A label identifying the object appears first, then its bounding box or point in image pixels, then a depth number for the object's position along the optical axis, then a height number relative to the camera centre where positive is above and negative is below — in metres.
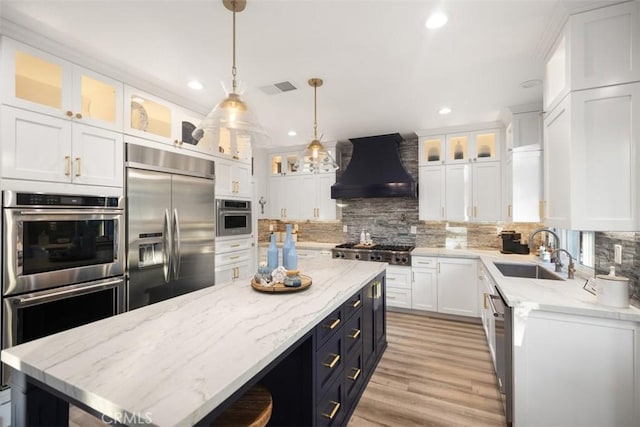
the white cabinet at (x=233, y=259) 3.58 -0.58
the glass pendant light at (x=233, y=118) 1.65 +0.56
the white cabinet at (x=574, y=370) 1.54 -0.88
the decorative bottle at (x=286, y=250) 2.04 -0.25
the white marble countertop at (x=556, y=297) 1.55 -0.52
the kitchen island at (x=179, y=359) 0.83 -0.51
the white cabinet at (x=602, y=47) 1.62 +0.98
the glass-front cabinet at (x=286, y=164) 5.23 +0.94
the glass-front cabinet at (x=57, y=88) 1.91 +0.96
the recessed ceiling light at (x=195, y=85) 2.71 +1.25
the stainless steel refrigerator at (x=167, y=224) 2.62 -0.09
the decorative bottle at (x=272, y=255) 2.07 -0.29
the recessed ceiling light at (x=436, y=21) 1.78 +1.23
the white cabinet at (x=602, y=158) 1.61 +0.33
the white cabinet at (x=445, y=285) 3.73 -0.94
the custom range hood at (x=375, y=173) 4.22 +0.65
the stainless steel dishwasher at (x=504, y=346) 1.82 -0.91
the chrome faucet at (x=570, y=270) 2.33 -0.46
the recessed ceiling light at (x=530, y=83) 2.65 +1.23
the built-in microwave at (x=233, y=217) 3.57 -0.02
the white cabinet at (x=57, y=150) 1.90 +0.49
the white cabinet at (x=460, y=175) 3.90 +0.56
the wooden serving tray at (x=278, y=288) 1.83 -0.47
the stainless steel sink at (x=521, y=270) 2.90 -0.58
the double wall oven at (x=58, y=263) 1.90 -0.35
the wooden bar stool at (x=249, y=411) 1.14 -0.82
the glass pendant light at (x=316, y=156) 2.55 +0.53
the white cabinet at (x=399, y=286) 4.07 -1.02
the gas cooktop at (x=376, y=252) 4.08 -0.55
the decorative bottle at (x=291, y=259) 2.03 -0.31
